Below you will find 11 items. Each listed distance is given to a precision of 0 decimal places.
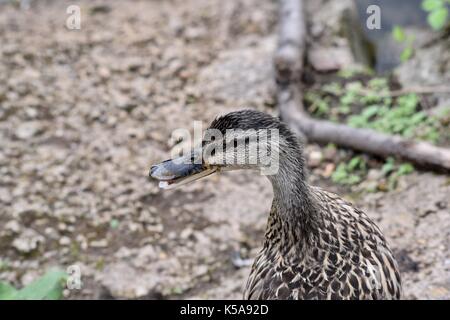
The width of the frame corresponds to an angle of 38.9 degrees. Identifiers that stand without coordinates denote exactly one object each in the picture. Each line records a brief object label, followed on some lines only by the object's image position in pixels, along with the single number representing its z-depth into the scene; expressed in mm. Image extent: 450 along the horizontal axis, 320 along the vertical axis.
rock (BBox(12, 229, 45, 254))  4539
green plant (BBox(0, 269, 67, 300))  3648
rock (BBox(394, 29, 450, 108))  5395
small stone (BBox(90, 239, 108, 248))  4645
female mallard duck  2863
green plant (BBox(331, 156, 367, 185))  4918
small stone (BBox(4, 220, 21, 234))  4645
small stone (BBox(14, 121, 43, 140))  5500
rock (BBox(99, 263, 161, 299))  4281
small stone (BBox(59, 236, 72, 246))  4630
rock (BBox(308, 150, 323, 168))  5180
